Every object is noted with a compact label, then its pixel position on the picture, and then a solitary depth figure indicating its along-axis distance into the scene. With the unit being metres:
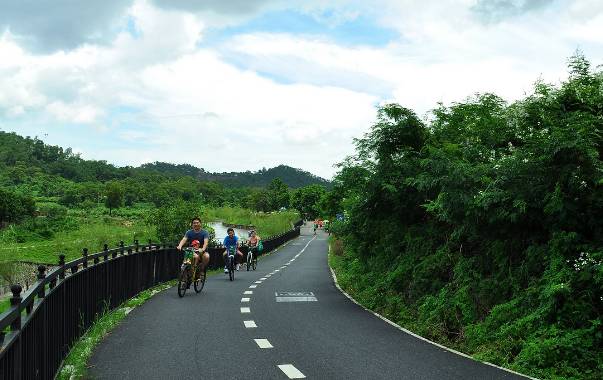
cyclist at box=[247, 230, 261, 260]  29.88
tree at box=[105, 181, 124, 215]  180.12
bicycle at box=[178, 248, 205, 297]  15.91
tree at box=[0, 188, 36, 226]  126.50
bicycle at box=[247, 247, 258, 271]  29.69
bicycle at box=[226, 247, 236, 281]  22.45
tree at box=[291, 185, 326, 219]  180.27
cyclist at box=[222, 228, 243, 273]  23.46
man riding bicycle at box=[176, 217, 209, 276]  16.69
